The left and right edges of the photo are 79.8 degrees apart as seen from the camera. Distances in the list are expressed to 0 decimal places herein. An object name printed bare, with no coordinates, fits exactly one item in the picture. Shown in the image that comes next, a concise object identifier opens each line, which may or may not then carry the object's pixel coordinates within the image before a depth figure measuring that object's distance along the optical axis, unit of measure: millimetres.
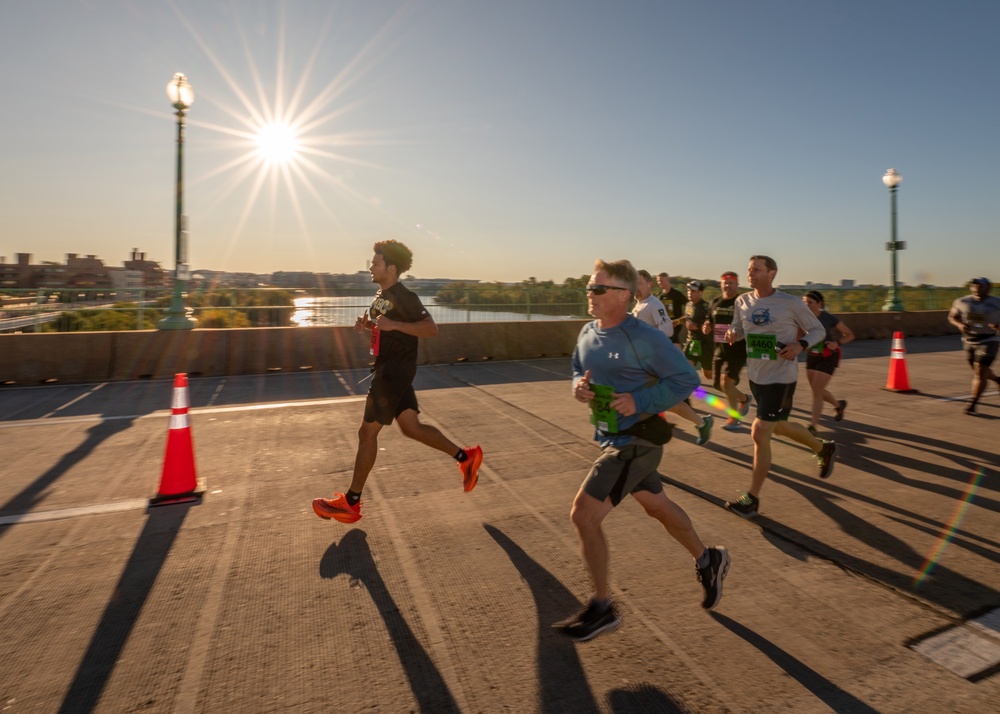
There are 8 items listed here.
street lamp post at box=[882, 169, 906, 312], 19453
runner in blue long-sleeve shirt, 2787
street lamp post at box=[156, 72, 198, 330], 11781
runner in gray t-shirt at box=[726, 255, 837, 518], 4375
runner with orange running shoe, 4172
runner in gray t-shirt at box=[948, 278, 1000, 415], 7727
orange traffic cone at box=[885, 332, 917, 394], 9625
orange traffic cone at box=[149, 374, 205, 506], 4777
